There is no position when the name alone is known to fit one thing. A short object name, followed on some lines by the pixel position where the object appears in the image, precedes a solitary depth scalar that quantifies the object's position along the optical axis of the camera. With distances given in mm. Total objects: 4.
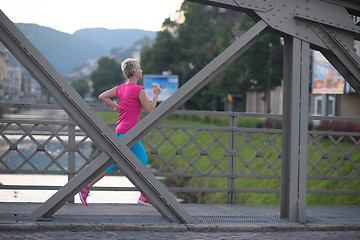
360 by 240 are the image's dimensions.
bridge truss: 11641
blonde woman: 13664
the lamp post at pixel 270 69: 79937
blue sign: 110750
